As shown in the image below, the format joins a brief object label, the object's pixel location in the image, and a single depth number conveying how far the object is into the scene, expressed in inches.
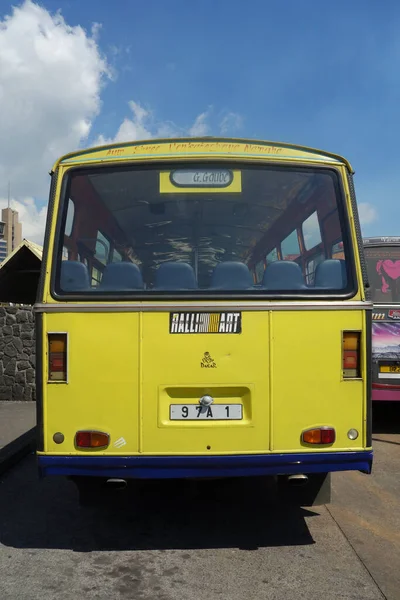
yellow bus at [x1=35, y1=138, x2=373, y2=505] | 147.9
